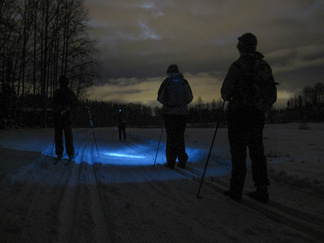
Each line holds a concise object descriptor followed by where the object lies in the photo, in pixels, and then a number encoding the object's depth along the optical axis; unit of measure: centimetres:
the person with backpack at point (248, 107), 317
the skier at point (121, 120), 1650
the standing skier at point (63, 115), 616
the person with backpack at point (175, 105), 590
